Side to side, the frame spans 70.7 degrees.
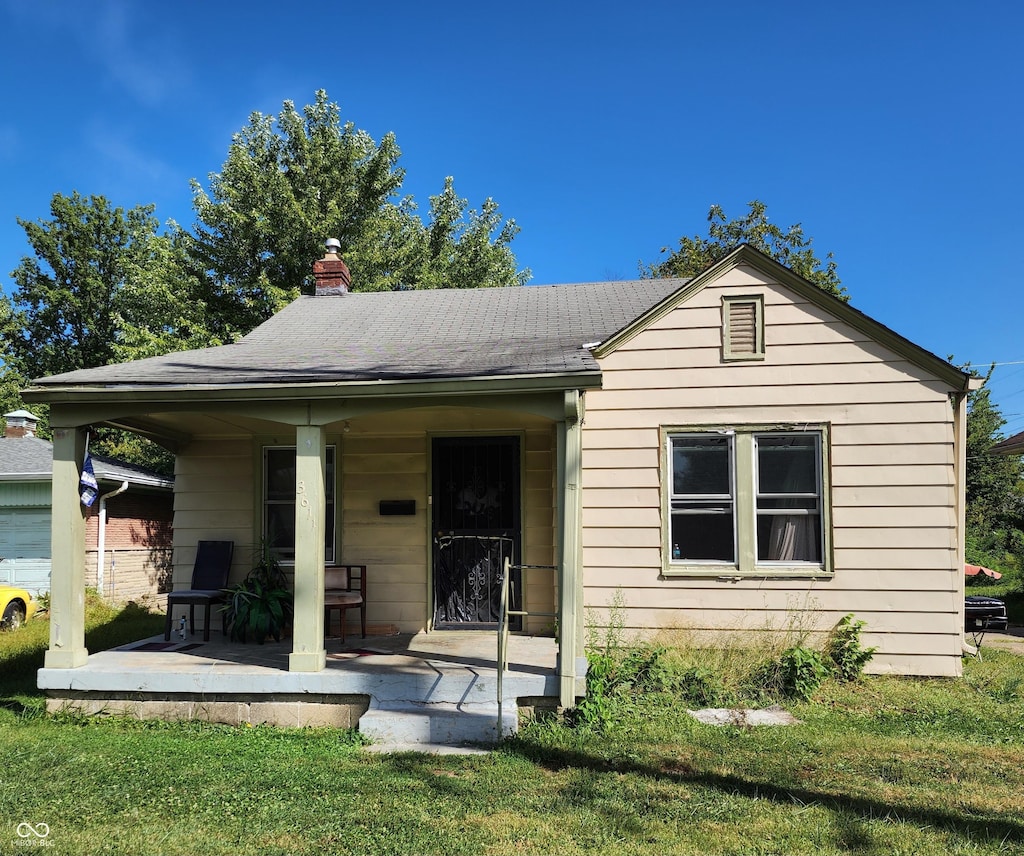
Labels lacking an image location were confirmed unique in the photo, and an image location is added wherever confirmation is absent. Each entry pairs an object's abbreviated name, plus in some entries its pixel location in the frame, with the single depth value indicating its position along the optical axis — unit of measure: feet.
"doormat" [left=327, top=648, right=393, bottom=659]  21.21
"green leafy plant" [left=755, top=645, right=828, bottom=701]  20.90
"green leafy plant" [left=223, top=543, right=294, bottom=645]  23.56
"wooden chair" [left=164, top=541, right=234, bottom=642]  26.18
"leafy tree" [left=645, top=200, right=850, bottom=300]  62.75
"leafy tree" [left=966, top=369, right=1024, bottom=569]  73.61
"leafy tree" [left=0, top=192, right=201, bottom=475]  83.51
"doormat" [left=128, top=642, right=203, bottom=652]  22.47
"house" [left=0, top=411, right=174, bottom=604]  42.34
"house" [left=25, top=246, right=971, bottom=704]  19.75
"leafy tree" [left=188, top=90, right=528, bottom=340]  59.62
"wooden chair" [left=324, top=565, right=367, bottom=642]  23.32
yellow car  36.01
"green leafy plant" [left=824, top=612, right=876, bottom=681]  21.99
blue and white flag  20.02
